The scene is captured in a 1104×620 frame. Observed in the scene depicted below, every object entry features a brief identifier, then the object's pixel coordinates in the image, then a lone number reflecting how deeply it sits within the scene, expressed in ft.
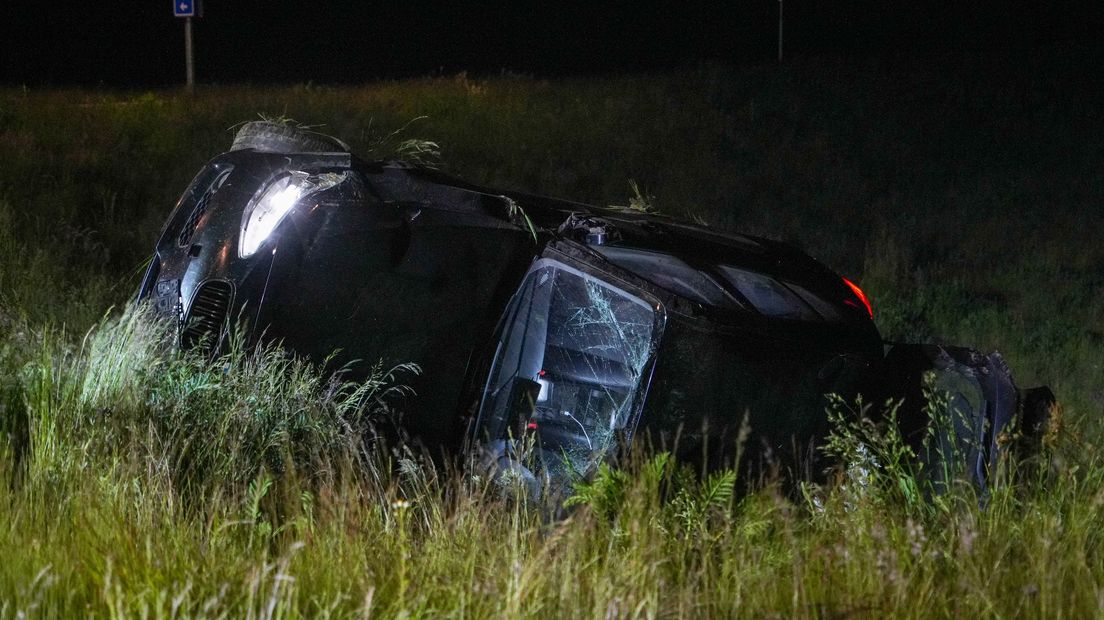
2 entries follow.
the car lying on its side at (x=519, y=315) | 26.48
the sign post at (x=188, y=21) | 105.50
